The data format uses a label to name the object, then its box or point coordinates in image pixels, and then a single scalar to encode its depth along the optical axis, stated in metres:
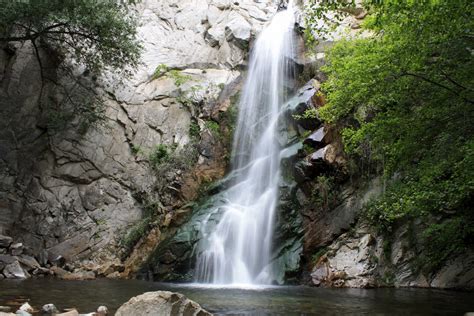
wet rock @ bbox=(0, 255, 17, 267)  16.17
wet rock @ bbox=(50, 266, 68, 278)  17.23
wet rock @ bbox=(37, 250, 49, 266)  19.02
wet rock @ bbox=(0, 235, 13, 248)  17.87
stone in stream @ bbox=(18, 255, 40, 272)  17.24
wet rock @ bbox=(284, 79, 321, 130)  18.95
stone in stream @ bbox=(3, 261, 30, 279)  15.72
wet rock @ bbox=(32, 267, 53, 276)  17.23
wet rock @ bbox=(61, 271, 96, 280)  16.73
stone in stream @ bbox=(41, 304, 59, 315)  8.38
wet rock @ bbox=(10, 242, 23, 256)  18.03
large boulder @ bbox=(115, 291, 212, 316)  6.58
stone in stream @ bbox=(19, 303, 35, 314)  8.25
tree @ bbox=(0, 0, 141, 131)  17.30
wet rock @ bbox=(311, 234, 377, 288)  14.43
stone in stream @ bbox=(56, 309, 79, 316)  7.56
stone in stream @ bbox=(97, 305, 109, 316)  8.16
